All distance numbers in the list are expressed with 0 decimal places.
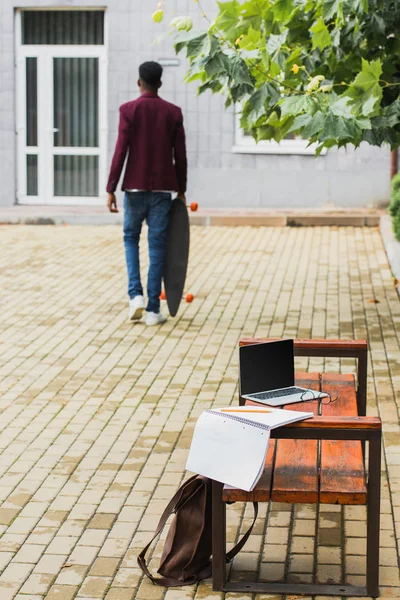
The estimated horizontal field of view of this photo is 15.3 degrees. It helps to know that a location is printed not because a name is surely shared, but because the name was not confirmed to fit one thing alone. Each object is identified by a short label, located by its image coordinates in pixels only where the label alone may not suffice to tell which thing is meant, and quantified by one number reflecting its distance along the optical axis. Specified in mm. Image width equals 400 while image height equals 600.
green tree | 9367
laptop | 6723
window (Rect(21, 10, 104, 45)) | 25463
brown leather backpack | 6057
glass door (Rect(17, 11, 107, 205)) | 25506
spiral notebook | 5710
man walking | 12753
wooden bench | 5678
